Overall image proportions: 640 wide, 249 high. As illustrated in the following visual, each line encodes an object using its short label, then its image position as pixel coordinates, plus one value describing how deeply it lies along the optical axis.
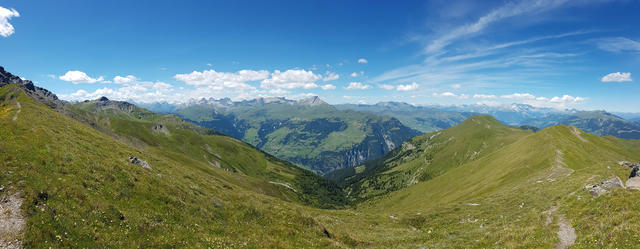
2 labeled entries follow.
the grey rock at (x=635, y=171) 40.00
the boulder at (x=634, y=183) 28.77
